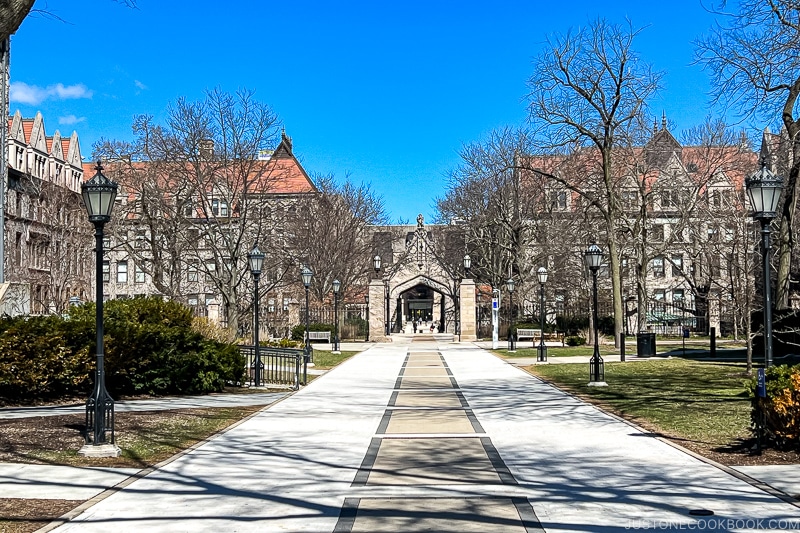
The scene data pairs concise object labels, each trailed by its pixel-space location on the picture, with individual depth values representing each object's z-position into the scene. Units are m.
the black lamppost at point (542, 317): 32.60
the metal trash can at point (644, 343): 34.38
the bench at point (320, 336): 52.19
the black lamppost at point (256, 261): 25.06
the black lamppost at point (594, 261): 22.77
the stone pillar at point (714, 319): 56.91
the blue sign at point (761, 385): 10.75
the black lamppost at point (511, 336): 41.97
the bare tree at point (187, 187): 38.34
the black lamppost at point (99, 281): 11.55
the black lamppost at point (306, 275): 35.42
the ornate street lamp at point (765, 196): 12.01
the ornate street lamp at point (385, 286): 55.66
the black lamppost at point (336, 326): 42.36
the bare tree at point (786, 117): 18.25
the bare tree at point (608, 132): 34.53
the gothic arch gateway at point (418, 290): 54.59
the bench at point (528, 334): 52.23
